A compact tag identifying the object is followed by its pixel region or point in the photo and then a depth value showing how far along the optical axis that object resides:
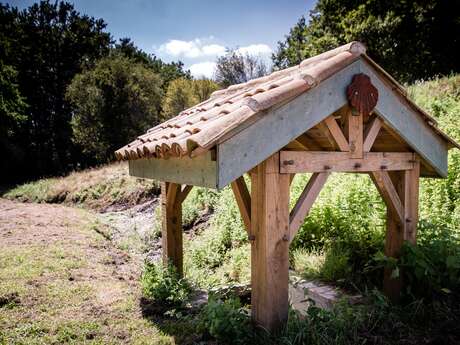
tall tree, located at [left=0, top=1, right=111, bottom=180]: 26.45
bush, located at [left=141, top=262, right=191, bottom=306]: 4.90
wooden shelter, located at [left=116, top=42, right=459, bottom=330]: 2.64
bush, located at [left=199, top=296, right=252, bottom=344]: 3.10
